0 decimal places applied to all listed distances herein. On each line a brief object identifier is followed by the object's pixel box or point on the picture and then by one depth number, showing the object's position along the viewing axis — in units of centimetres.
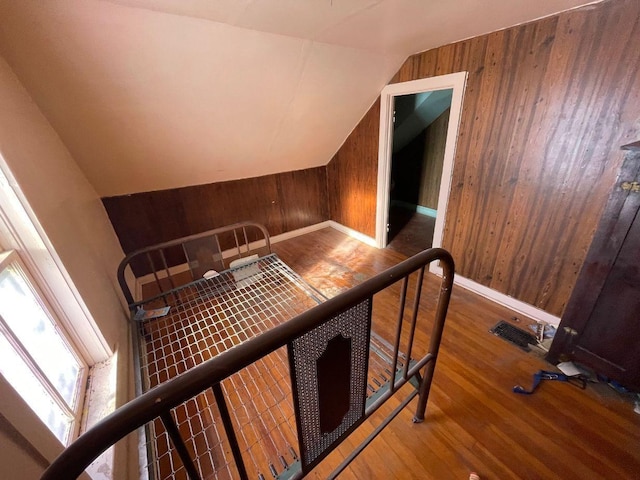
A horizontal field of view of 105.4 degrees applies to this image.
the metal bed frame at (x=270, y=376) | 50
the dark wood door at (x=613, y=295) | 118
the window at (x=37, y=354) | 80
